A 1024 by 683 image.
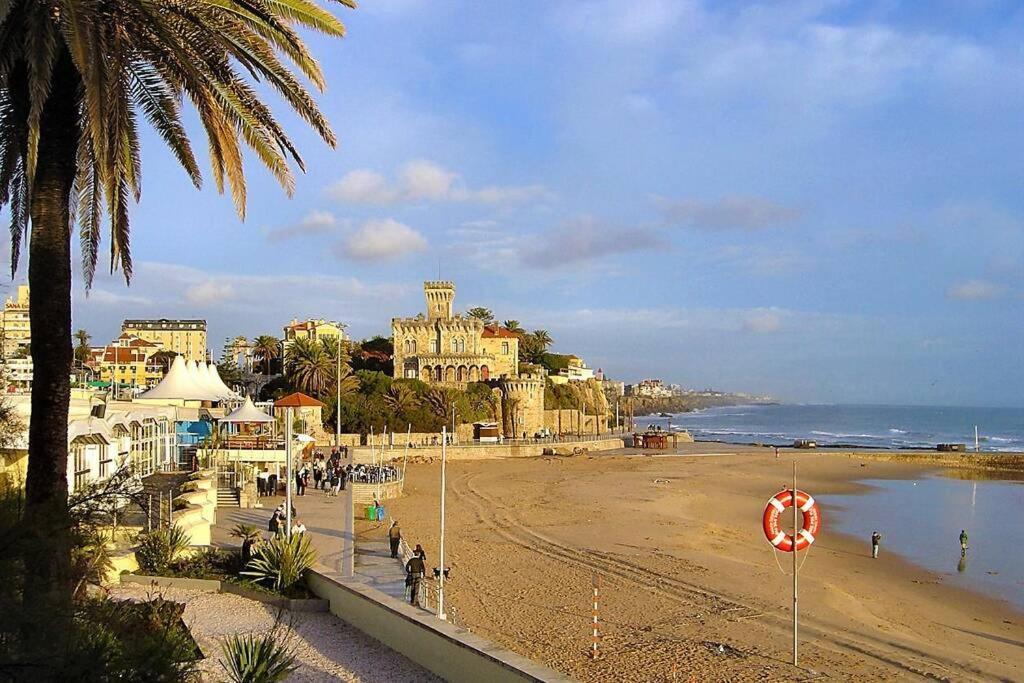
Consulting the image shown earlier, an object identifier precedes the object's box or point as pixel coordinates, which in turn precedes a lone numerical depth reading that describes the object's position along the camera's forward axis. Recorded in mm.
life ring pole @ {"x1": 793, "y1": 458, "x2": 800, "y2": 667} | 12527
